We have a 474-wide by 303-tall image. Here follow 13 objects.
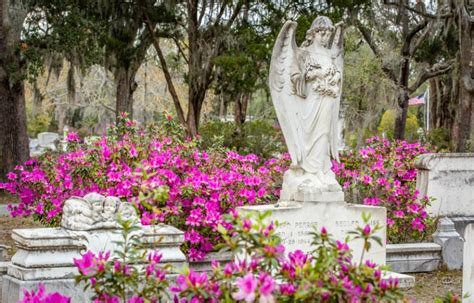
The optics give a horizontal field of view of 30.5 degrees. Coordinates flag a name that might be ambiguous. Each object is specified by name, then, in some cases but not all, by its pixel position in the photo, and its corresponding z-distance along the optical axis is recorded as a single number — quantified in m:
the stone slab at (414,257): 11.18
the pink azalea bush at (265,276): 4.34
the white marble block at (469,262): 7.09
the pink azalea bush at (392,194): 11.92
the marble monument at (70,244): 7.80
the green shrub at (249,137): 23.80
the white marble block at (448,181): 13.52
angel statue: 9.42
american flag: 47.53
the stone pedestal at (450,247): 11.55
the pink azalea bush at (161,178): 10.37
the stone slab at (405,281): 8.23
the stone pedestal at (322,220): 8.98
